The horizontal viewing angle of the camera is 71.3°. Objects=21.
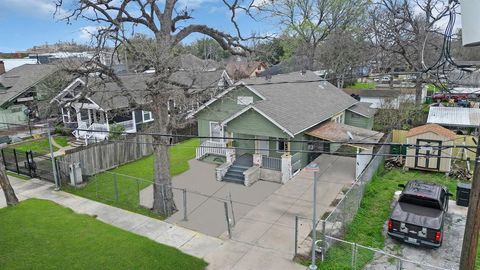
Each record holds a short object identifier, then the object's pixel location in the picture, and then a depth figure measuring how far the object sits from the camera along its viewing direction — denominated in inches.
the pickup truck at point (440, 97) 1574.8
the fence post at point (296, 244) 417.4
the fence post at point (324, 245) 413.7
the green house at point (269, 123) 739.4
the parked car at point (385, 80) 2434.8
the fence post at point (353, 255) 381.1
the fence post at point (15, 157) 821.9
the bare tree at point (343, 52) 1787.6
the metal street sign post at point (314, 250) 387.9
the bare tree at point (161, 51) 518.9
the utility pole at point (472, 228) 255.3
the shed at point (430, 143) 714.2
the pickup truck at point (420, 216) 436.5
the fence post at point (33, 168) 794.2
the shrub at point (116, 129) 1009.8
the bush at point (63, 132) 1200.2
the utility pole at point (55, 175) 707.7
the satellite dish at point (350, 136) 738.2
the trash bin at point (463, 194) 556.1
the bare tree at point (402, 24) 1282.0
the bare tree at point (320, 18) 1764.3
